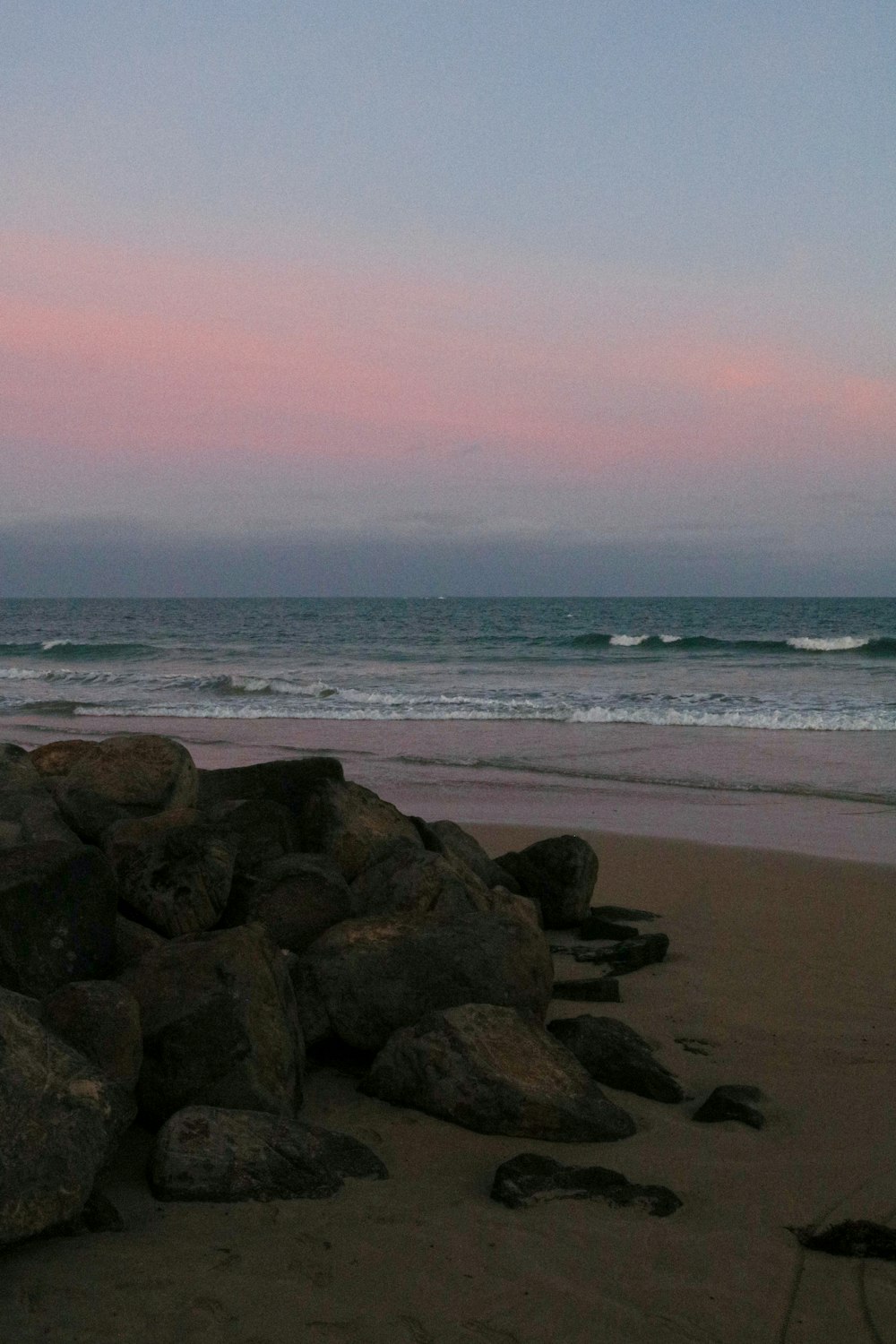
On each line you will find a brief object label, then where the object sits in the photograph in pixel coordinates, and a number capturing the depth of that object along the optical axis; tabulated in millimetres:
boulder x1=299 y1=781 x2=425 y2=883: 6586
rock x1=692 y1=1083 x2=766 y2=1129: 4531
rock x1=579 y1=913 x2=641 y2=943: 7152
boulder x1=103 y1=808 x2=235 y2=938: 5422
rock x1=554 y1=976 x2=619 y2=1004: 6098
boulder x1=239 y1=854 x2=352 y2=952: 5715
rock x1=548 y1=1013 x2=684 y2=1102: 4828
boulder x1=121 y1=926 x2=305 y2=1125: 4176
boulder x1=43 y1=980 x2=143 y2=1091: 4008
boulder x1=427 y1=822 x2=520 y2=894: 7324
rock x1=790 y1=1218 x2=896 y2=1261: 3480
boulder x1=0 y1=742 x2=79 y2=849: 5969
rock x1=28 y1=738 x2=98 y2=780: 7750
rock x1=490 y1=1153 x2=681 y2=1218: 3738
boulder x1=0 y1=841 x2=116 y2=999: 4559
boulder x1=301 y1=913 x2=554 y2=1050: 4973
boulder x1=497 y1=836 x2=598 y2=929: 7445
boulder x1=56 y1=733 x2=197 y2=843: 6441
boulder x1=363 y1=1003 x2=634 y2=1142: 4297
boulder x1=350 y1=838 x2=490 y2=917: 5910
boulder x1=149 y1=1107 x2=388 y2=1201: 3621
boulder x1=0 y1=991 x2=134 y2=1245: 3209
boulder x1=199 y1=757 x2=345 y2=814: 7016
